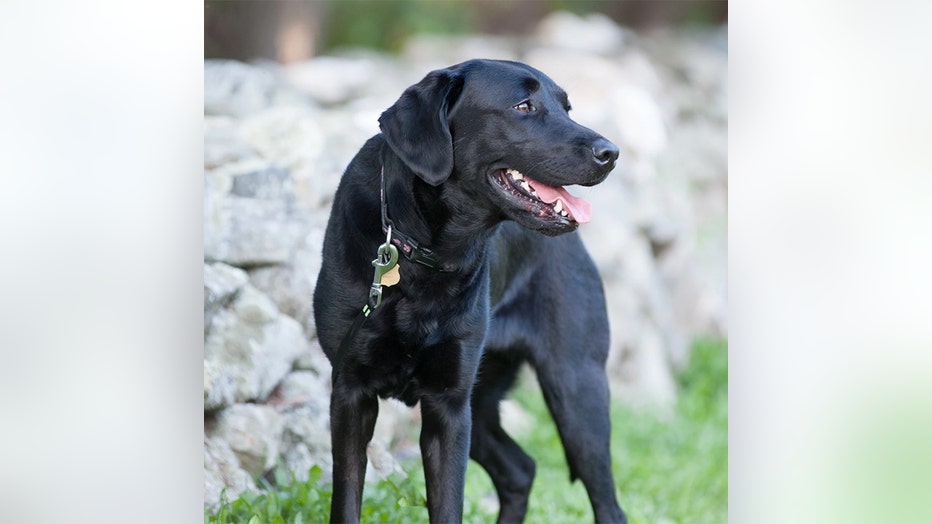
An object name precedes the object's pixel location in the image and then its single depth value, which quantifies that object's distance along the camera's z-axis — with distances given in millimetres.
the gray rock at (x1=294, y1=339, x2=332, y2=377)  5941
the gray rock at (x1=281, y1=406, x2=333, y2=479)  5645
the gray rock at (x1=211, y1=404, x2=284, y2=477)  5383
